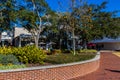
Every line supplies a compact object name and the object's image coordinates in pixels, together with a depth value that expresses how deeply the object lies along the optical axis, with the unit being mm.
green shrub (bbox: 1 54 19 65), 4672
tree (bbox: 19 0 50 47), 12911
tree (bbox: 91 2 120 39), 15974
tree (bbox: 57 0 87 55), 10715
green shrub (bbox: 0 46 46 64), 5311
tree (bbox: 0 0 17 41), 11828
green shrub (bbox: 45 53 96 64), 5887
